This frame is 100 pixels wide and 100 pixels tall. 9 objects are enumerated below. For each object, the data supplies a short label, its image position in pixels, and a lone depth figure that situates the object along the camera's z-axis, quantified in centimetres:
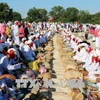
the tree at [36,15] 4417
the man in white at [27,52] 568
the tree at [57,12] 4737
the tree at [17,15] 4296
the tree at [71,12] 3686
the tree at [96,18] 3092
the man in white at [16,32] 818
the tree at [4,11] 3393
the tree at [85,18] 3380
